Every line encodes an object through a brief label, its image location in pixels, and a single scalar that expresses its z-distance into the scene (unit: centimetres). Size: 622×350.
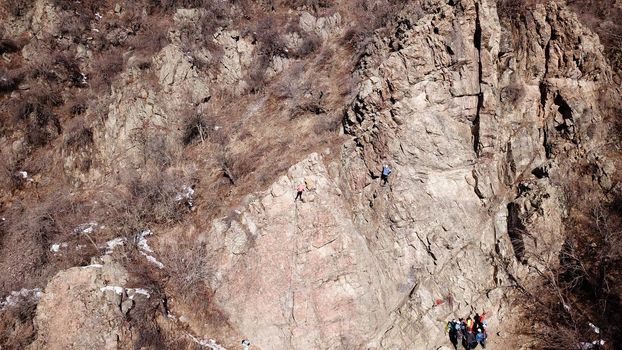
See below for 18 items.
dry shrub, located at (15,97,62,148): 2659
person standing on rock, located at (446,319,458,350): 1890
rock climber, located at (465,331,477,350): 1831
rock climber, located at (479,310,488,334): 1842
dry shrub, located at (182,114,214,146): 2573
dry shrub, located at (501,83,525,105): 2188
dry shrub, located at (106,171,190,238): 2184
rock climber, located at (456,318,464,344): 1872
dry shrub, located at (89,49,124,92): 2903
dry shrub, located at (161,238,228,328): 1925
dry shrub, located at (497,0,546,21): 2289
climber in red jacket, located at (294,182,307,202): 1983
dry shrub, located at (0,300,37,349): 1711
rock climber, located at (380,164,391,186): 2038
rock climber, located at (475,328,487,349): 1825
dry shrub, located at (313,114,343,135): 2258
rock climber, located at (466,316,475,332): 1855
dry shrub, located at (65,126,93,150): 2562
